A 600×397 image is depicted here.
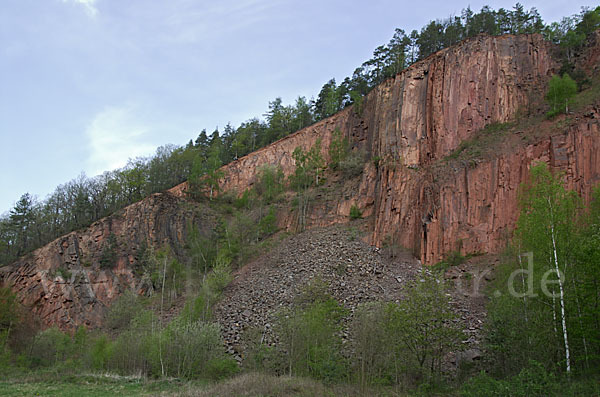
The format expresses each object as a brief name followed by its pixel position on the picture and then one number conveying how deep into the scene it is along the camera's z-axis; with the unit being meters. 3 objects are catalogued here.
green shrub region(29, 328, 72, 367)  35.66
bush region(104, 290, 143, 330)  38.61
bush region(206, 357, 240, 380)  26.34
